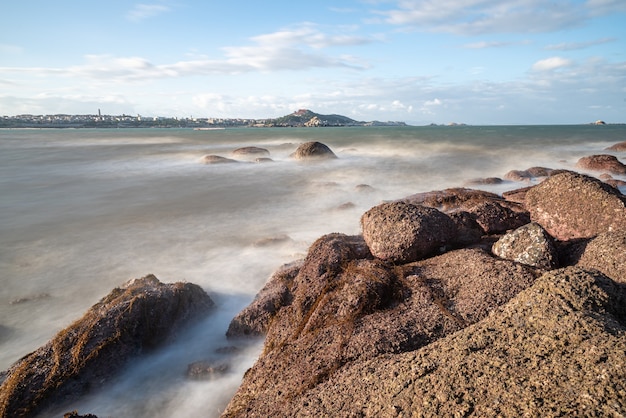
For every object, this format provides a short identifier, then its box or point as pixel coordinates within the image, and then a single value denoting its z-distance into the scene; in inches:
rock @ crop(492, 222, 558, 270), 167.8
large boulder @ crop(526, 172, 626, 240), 202.7
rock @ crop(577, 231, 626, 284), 141.4
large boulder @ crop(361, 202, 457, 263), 188.2
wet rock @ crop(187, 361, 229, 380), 162.6
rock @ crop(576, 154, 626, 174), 621.3
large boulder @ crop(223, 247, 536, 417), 115.0
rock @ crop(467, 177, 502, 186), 575.5
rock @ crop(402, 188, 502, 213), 345.8
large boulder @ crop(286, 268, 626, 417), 70.2
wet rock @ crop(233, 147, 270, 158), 1088.8
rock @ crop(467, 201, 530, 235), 232.1
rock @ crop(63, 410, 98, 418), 116.9
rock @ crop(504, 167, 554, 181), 598.1
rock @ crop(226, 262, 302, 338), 182.2
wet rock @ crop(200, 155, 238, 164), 944.9
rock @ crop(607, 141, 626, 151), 1103.3
